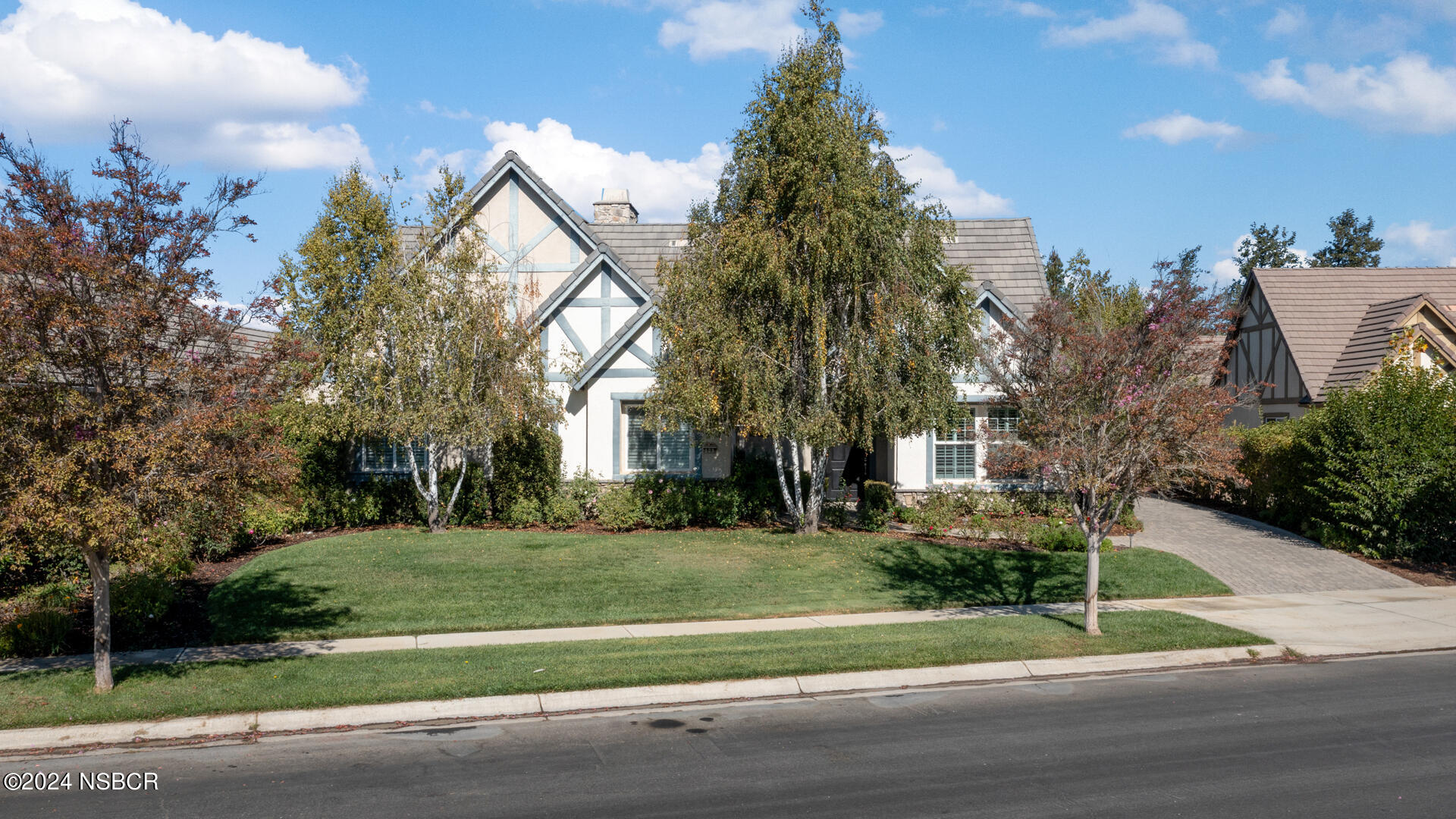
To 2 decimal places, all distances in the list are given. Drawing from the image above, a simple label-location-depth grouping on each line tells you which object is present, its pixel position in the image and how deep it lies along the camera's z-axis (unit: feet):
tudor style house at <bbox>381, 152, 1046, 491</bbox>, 71.46
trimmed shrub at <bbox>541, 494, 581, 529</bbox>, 67.26
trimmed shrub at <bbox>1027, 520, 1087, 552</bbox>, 60.23
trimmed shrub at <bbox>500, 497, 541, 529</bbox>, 67.82
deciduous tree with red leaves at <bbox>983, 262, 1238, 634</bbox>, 38.47
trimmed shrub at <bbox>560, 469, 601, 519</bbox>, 69.11
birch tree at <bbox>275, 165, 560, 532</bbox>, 62.08
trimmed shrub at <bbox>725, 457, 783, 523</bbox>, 70.38
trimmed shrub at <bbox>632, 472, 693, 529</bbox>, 67.67
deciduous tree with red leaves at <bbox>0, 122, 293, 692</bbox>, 27.71
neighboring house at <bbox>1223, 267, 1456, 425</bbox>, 79.30
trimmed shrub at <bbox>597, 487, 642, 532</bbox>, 66.64
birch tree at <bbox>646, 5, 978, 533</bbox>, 58.34
